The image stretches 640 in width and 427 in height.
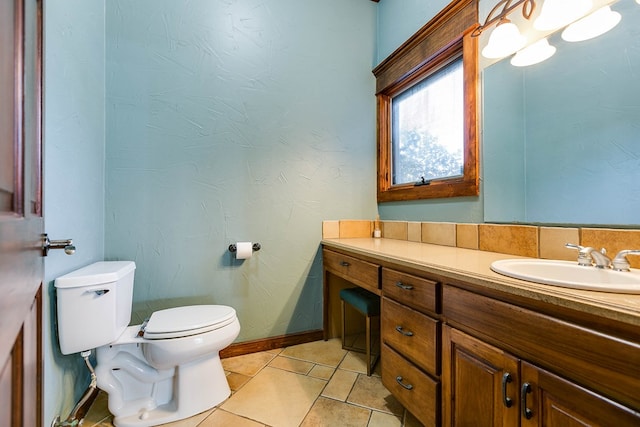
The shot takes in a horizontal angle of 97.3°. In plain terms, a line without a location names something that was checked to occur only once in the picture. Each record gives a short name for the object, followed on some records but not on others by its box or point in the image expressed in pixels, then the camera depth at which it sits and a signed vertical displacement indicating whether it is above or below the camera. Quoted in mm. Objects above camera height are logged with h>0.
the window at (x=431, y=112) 1593 +709
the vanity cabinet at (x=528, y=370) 623 -418
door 354 +5
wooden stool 1677 -548
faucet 935 -146
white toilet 1217 -612
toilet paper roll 1853 -226
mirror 1001 +343
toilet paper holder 1884 -215
